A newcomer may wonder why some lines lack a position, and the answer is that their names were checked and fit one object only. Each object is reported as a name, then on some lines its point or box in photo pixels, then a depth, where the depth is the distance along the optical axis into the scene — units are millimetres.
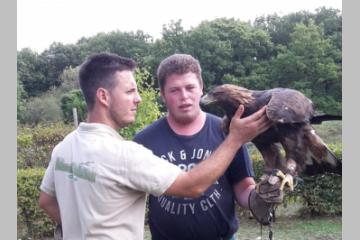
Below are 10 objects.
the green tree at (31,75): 40069
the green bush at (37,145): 13508
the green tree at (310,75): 12505
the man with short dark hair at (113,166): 2283
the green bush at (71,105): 21664
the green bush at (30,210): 9016
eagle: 2461
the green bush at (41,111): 27875
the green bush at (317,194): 9195
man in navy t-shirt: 2949
